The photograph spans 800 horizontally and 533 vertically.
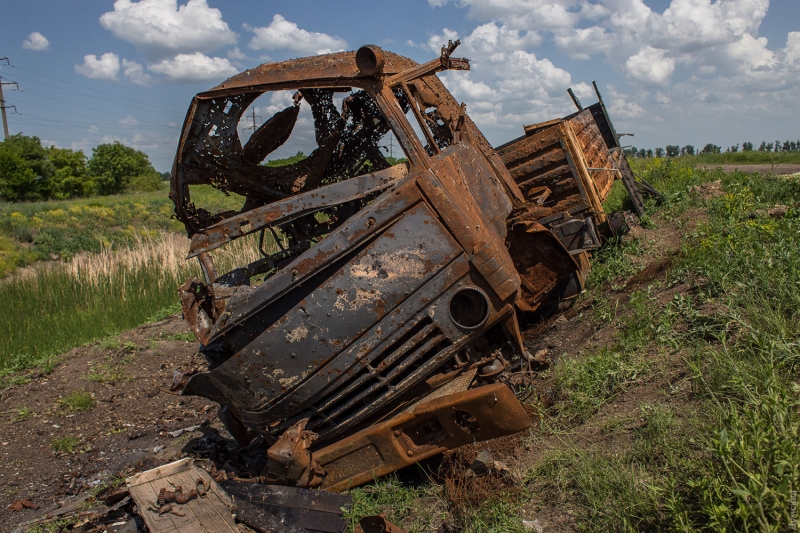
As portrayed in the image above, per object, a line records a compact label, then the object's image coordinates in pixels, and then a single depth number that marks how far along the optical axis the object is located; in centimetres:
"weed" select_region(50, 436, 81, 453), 540
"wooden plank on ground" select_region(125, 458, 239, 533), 335
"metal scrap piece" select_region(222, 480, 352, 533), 345
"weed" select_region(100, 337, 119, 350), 795
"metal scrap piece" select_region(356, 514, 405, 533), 313
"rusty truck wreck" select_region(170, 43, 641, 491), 342
